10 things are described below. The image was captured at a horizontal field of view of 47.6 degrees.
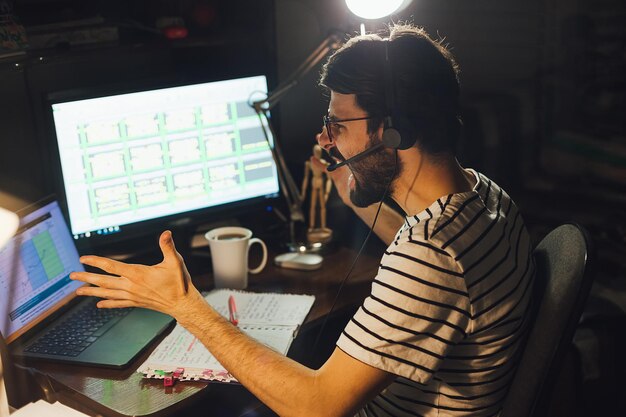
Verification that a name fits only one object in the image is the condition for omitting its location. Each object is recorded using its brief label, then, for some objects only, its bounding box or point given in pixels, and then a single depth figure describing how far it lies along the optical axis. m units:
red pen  1.48
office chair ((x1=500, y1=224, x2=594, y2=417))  1.11
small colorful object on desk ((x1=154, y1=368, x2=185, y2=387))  1.27
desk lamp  1.78
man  1.08
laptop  1.36
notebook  1.30
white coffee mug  1.64
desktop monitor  1.63
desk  1.23
